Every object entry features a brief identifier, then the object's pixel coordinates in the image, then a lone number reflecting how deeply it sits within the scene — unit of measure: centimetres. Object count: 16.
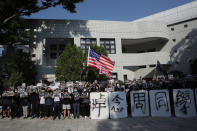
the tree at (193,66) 2003
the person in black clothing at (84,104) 871
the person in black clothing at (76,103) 846
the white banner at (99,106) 806
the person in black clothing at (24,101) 877
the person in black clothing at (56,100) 855
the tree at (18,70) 1420
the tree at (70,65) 1551
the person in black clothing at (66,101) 864
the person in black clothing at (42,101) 889
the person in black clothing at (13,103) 896
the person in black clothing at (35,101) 888
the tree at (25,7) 1211
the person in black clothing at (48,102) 861
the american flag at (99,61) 1003
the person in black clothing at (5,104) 901
